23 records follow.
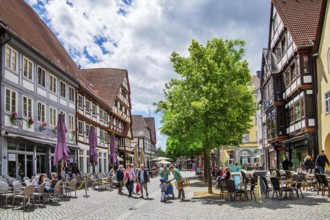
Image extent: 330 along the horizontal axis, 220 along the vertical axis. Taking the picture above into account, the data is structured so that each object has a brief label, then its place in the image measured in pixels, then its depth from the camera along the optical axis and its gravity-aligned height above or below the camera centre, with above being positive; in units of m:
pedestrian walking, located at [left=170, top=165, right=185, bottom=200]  19.73 -1.34
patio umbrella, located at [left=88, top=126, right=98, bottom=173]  29.91 +0.18
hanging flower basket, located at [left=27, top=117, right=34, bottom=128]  25.58 +1.72
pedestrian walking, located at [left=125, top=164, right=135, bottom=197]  22.00 -1.51
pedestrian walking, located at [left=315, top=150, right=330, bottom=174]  21.52 -0.82
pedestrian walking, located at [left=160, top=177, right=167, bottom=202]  18.64 -1.86
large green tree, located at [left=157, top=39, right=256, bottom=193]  20.06 +2.43
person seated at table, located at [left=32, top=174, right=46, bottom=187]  18.92 -1.29
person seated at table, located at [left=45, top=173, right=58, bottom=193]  18.06 -1.52
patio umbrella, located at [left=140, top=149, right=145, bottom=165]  46.25 -0.91
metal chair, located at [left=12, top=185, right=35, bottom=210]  15.41 -1.50
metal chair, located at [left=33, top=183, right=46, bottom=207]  16.74 -1.64
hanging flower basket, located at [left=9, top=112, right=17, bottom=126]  23.00 +1.82
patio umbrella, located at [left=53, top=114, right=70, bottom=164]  22.09 +0.37
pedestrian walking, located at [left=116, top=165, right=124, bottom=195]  23.83 -1.57
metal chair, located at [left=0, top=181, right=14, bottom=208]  15.68 -1.37
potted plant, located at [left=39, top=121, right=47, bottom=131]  27.96 +1.62
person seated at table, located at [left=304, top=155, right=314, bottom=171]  23.87 -1.06
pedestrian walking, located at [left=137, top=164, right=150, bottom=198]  21.15 -1.39
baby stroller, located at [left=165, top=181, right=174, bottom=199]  19.90 -1.92
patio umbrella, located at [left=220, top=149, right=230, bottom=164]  33.78 -0.74
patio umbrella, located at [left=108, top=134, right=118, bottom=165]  36.34 -0.12
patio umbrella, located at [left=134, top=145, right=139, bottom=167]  42.19 -0.93
